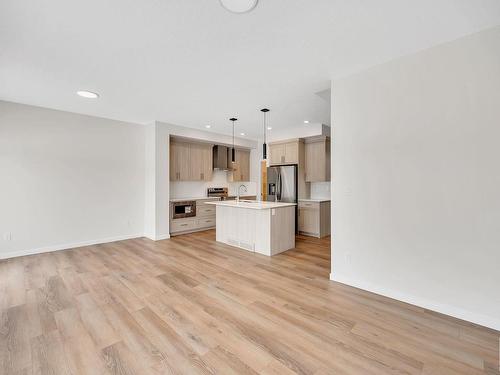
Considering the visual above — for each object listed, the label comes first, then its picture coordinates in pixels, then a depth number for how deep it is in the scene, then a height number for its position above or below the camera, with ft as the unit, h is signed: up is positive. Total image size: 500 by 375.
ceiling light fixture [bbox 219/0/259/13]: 5.78 +4.56
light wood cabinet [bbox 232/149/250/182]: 24.40 +2.10
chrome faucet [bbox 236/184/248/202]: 25.80 -0.21
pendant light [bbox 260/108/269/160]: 14.60 +4.80
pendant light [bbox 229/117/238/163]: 23.91 +3.02
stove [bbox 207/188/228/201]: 23.17 -0.70
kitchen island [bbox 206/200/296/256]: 14.06 -2.57
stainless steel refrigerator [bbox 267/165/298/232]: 19.63 +0.20
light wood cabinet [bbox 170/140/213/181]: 19.72 +2.19
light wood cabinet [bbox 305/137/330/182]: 18.90 +2.27
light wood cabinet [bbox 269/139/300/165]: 19.81 +3.01
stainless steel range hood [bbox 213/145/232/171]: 22.80 +2.74
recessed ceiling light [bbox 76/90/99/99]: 11.70 +4.66
